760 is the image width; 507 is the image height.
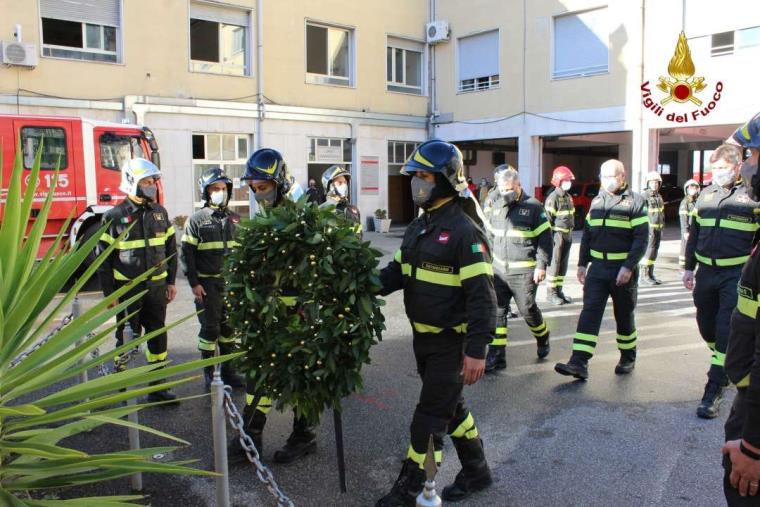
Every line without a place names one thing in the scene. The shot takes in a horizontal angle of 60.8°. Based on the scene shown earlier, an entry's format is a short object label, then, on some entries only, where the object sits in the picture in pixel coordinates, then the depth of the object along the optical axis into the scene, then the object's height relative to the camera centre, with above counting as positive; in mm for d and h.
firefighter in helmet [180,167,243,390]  5738 -562
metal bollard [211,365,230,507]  3186 -1146
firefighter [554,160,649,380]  5934 -697
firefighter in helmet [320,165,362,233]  6935 +53
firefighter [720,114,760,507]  2270 -706
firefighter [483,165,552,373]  6512 -627
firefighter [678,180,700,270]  13120 -253
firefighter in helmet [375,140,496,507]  3537 -623
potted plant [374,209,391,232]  21891 -963
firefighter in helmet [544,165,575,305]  10234 -542
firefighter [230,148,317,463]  4164 -1150
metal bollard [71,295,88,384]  4934 -873
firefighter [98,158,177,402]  5305 -505
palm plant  2074 -611
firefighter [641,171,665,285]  11859 -573
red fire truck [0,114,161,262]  10852 +580
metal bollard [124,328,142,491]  3881 -1511
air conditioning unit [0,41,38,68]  14906 +3265
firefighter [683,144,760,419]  5082 -488
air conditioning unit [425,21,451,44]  23234 +5787
